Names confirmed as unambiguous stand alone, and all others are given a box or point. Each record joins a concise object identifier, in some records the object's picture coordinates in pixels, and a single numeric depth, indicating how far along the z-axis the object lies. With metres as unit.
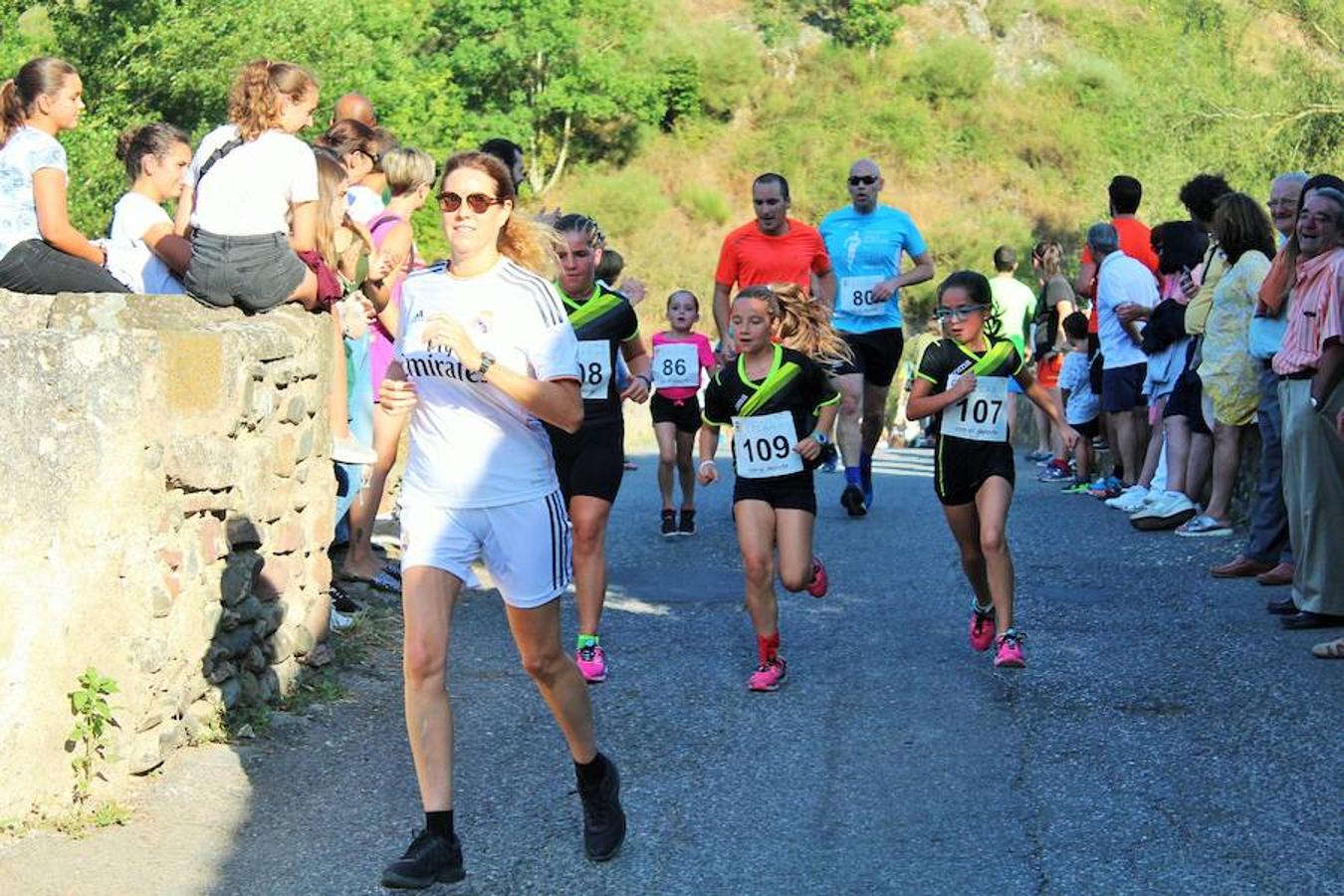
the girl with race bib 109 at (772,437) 7.87
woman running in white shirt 5.21
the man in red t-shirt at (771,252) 11.94
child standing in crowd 15.61
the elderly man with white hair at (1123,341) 13.73
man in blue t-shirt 12.65
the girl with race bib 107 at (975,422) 8.30
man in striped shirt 8.78
